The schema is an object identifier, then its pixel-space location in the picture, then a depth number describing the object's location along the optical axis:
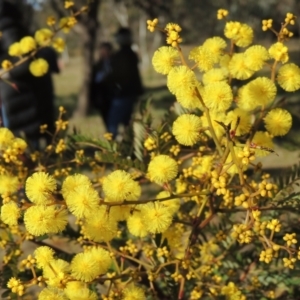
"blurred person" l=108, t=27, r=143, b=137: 7.21
